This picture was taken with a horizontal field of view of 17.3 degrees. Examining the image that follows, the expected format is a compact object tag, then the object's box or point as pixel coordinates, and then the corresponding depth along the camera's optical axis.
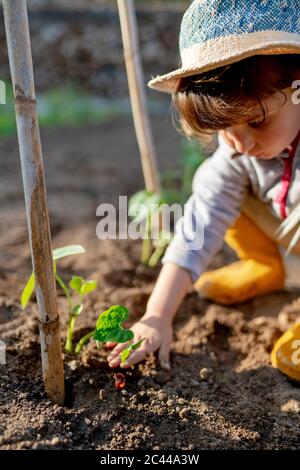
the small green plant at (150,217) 1.71
